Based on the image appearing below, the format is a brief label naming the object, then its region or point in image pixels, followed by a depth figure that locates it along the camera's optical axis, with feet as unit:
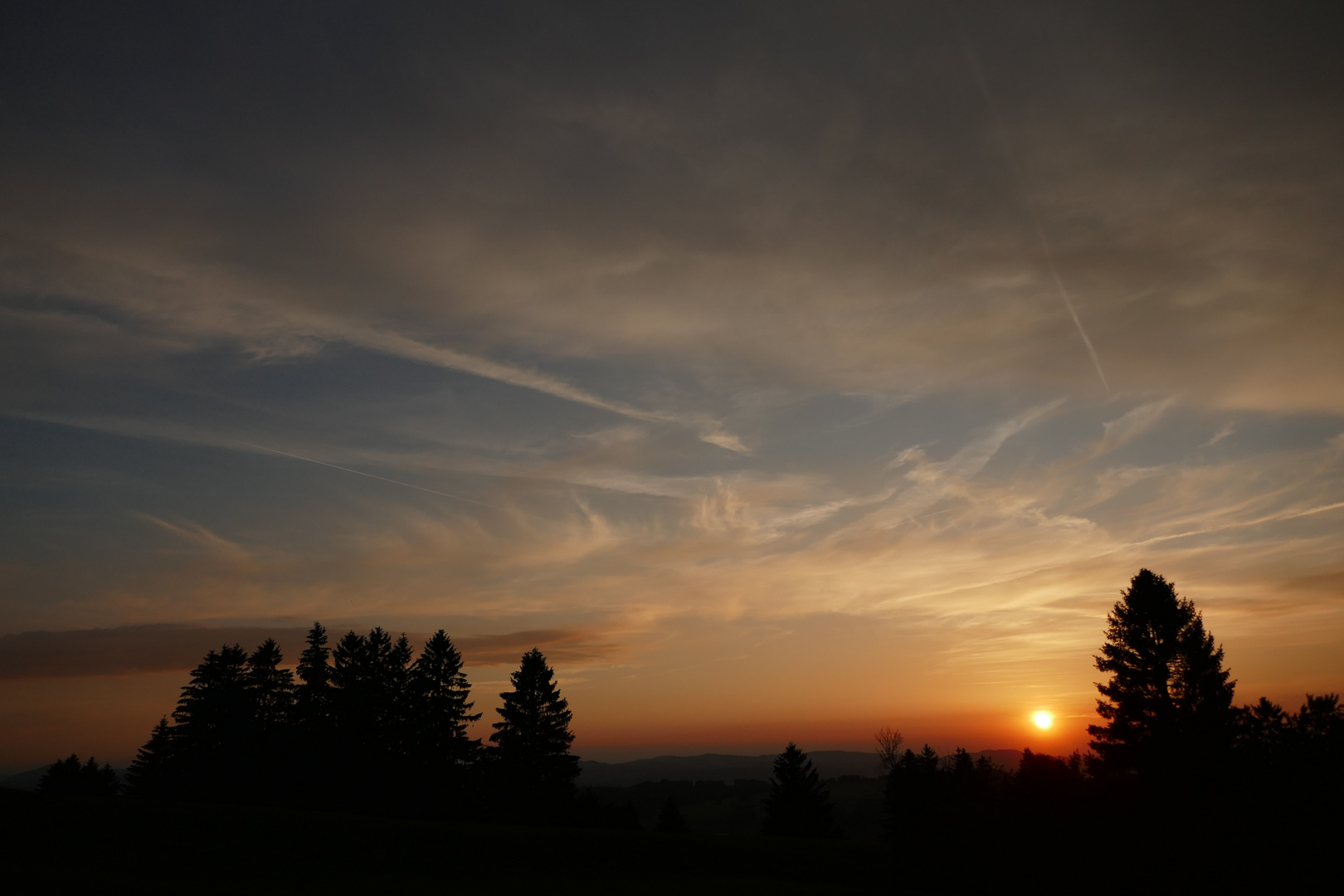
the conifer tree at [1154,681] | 133.18
